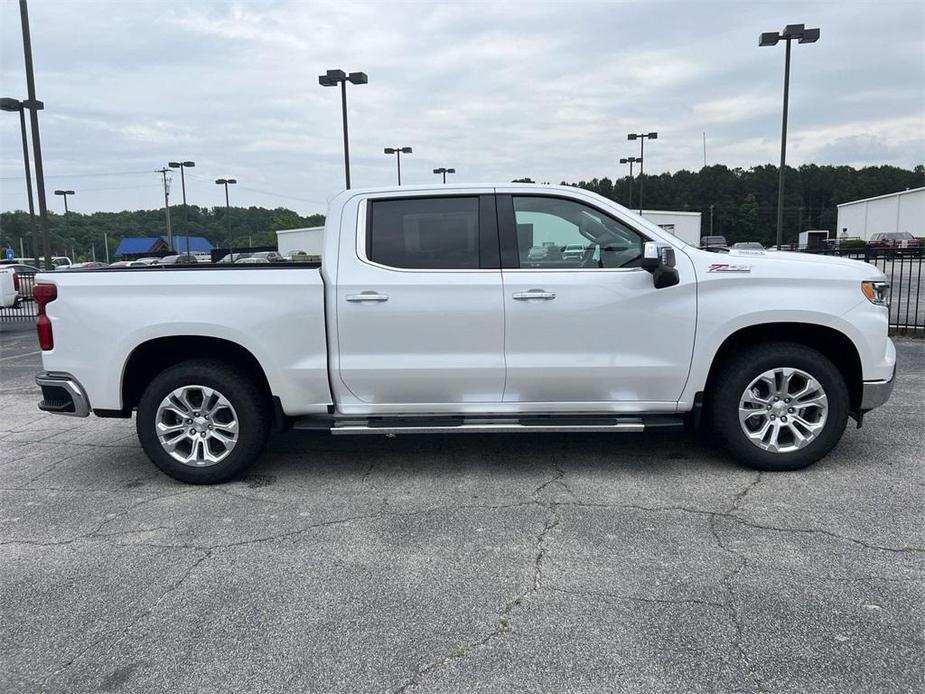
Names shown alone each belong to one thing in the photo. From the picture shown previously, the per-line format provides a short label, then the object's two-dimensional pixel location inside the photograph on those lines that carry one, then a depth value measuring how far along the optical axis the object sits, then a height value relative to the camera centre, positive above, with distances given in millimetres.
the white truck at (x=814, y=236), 56859 +653
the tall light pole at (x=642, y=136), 37094 +5879
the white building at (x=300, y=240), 46469 +950
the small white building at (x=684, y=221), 31798 +1165
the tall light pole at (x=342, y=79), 21797 +5451
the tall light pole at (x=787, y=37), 17844 +5340
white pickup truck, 4516 -552
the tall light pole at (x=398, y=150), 35156 +5100
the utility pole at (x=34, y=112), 14258 +3106
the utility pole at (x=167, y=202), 54056 +4182
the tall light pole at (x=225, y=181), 46219 +4857
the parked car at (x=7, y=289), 14641 -630
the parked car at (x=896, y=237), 40406 +294
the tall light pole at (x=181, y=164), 42000 +5496
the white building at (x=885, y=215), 57906 +2494
